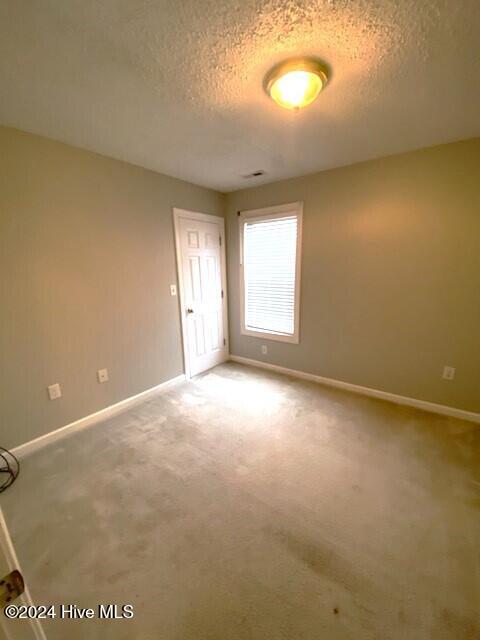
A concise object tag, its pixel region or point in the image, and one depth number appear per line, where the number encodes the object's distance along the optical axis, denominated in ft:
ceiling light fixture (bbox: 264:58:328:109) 4.40
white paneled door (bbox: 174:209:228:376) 10.52
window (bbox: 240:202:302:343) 10.46
